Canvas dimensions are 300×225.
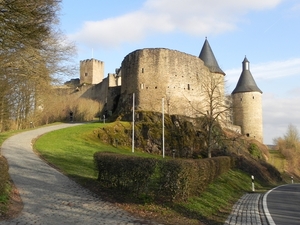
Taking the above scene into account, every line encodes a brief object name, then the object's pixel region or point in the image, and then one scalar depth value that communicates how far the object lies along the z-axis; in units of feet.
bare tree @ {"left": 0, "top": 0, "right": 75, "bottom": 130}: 30.45
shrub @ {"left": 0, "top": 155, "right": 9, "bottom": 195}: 24.71
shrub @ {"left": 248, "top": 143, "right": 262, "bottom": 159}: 125.57
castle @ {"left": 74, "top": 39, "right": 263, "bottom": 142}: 116.06
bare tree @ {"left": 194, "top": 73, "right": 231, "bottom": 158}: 74.64
